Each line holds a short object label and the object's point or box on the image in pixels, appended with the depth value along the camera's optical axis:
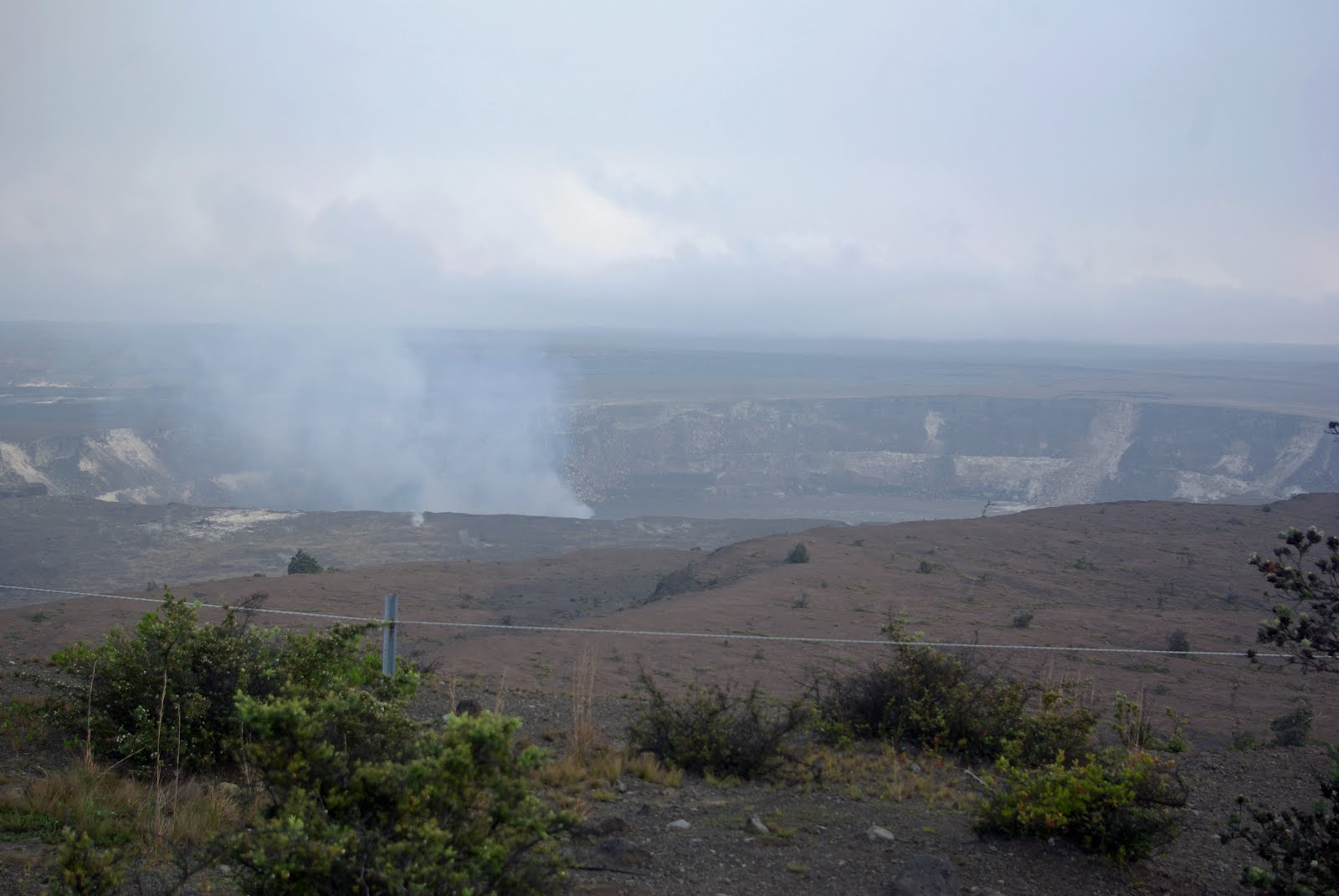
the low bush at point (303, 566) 28.31
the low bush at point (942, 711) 7.54
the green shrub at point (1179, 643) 17.72
